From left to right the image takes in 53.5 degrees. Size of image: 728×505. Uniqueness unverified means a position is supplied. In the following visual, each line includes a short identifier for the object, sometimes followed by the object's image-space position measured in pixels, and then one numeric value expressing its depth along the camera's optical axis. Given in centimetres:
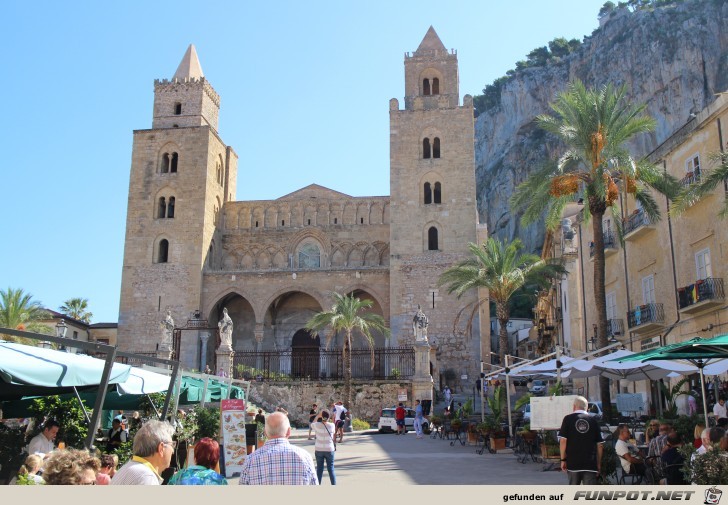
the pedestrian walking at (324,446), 1003
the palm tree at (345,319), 2897
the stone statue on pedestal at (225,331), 2922
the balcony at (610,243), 2469
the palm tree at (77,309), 5409
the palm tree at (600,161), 1728
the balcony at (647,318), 2128
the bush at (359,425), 2660
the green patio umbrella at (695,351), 930
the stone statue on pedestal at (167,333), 3122
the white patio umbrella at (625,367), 1192
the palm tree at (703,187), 1277
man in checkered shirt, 478
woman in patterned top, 446
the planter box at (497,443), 1614
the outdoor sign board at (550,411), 1110
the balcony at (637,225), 2180
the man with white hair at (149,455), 446
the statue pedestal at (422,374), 2739
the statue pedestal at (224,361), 2859
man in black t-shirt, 732
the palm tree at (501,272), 2711
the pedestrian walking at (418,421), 2264
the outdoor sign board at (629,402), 1683
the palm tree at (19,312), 3338
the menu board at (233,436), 1106
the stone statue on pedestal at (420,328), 2753
